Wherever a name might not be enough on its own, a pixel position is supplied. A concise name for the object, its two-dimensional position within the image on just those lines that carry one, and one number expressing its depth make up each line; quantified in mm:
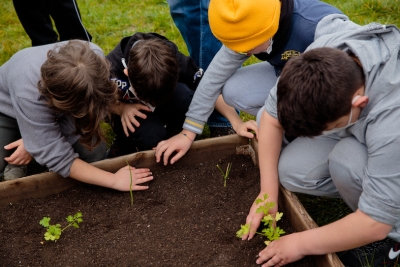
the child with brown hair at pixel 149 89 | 2207
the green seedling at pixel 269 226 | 1835
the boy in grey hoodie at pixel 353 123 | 1553
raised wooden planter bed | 1967
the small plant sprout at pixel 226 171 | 2357
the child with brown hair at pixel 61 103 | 1985
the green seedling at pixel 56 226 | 2014
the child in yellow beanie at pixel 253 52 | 1987
